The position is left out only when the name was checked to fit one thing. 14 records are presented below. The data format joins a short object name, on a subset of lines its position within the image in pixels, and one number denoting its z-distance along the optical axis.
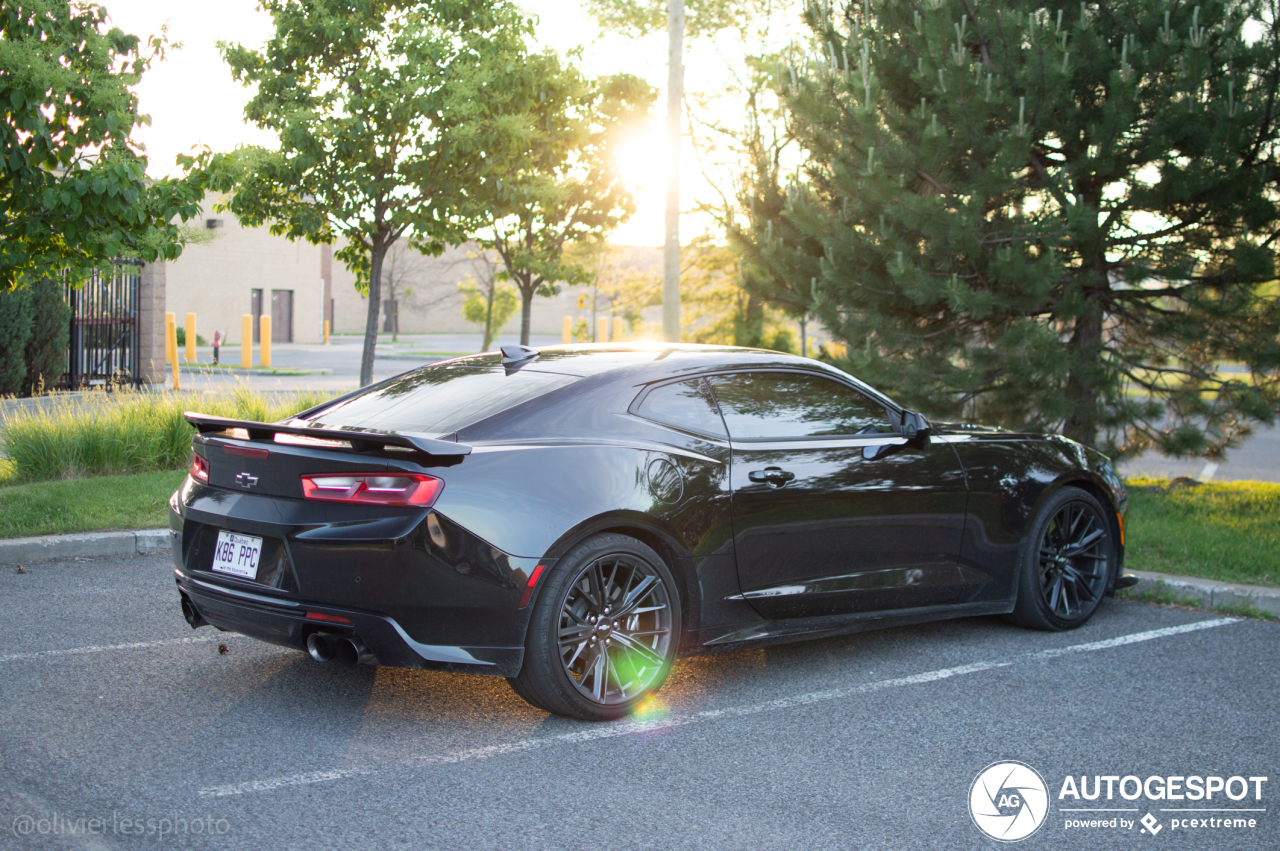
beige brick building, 45.38
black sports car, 4.06
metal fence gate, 19.17
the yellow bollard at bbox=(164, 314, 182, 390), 19.77
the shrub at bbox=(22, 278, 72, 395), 17.94
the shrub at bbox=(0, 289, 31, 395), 17.16
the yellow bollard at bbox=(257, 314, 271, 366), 30.88
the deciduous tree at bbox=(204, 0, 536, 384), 11.85
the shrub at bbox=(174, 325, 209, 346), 42.13
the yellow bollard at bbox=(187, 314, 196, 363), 32.65
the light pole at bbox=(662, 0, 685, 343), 13.63
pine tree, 9.55
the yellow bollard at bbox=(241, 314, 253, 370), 30.09
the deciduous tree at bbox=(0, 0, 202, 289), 7.29
